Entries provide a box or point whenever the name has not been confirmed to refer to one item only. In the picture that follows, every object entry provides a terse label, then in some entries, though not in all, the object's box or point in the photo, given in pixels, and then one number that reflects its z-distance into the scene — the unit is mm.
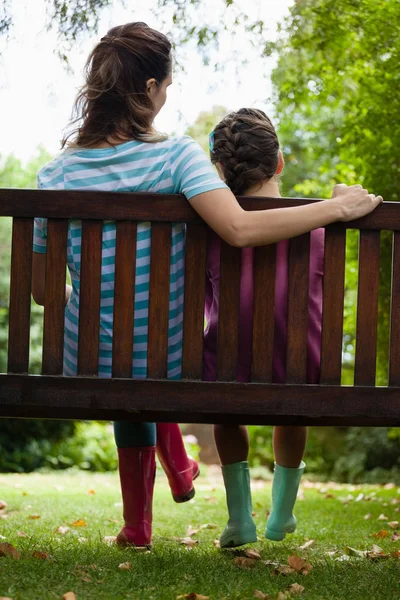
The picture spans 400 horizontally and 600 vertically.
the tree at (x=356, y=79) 4617
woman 2303
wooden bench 2357
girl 2480
